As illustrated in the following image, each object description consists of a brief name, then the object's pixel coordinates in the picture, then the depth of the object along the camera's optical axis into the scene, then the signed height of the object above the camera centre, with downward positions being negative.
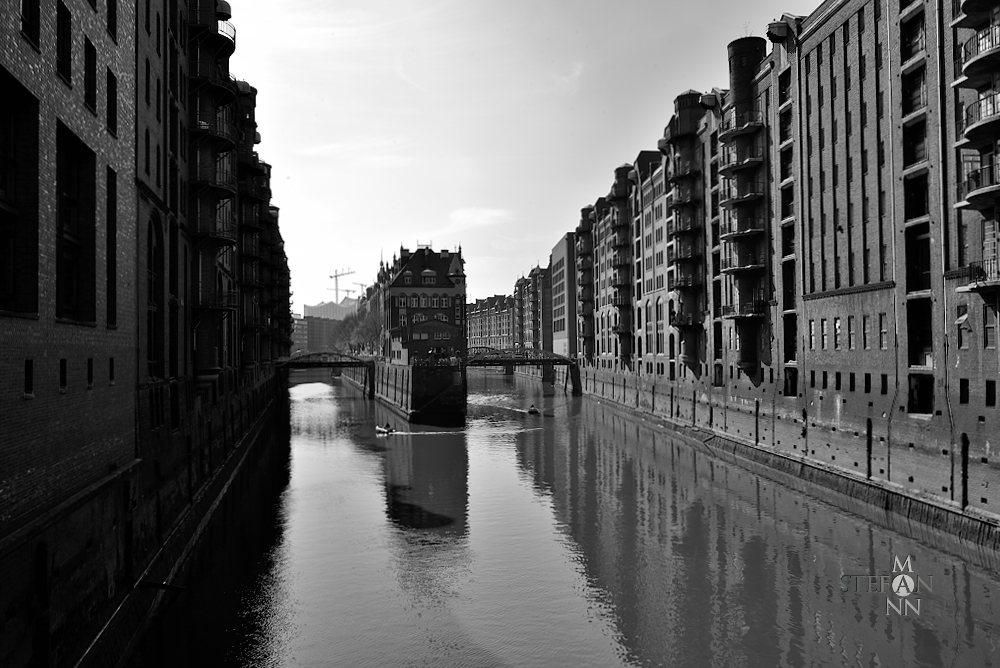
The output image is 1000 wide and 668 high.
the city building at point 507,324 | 190.00 +6.07
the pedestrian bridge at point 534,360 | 100.00 -1.91
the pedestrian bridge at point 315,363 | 91.69 -1.88
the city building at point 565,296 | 117.69 +8.32
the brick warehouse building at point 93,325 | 13.39 +0.63
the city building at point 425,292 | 110.25 +8.36
